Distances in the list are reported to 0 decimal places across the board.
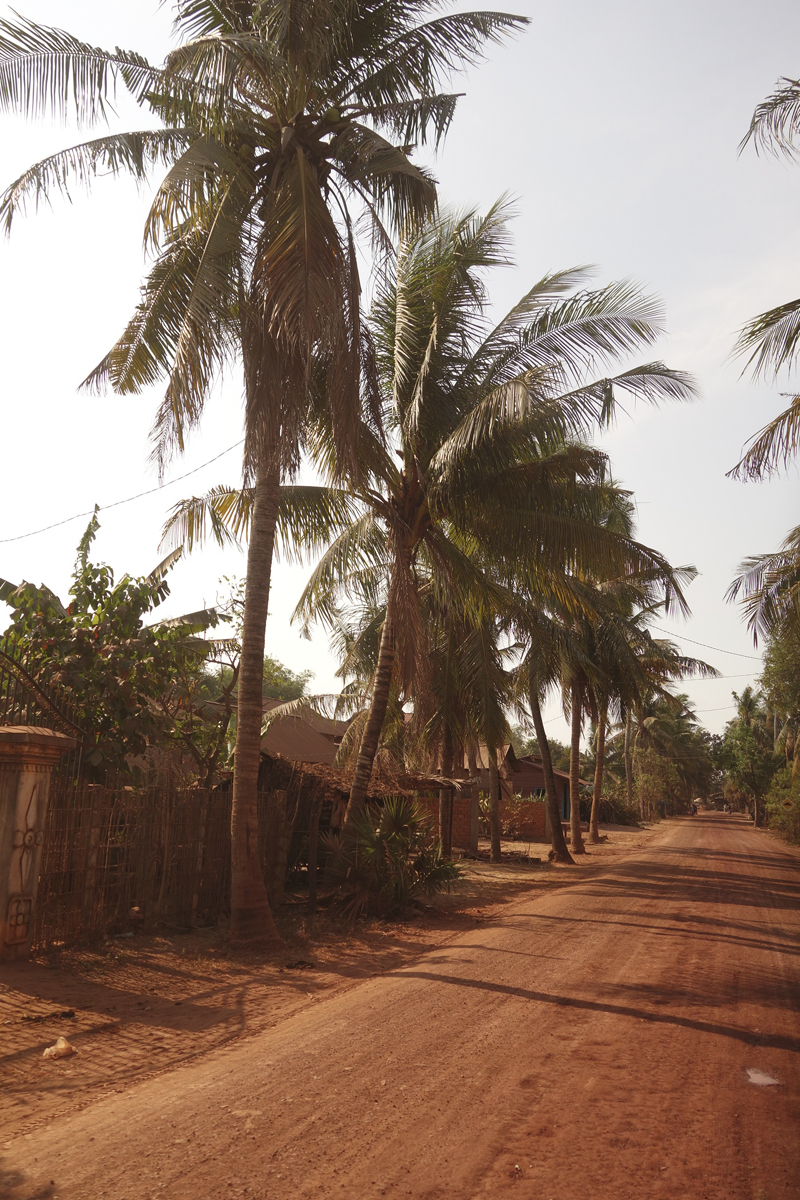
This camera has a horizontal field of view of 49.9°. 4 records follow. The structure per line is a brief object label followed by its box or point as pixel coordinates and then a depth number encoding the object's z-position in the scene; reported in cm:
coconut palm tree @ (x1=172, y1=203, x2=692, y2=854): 1207
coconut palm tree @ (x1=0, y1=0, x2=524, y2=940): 849
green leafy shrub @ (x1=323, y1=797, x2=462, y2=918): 1152
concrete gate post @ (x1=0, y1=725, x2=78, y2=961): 742
